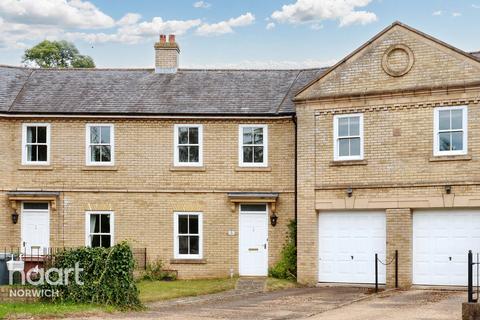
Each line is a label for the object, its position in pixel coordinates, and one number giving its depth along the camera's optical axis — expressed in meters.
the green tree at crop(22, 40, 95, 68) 63.59
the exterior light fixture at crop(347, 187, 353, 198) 27.25
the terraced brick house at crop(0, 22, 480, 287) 26.14
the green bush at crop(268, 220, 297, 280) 28.77
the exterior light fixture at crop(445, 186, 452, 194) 25.72
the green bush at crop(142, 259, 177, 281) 29.42
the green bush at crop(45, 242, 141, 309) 20.66
